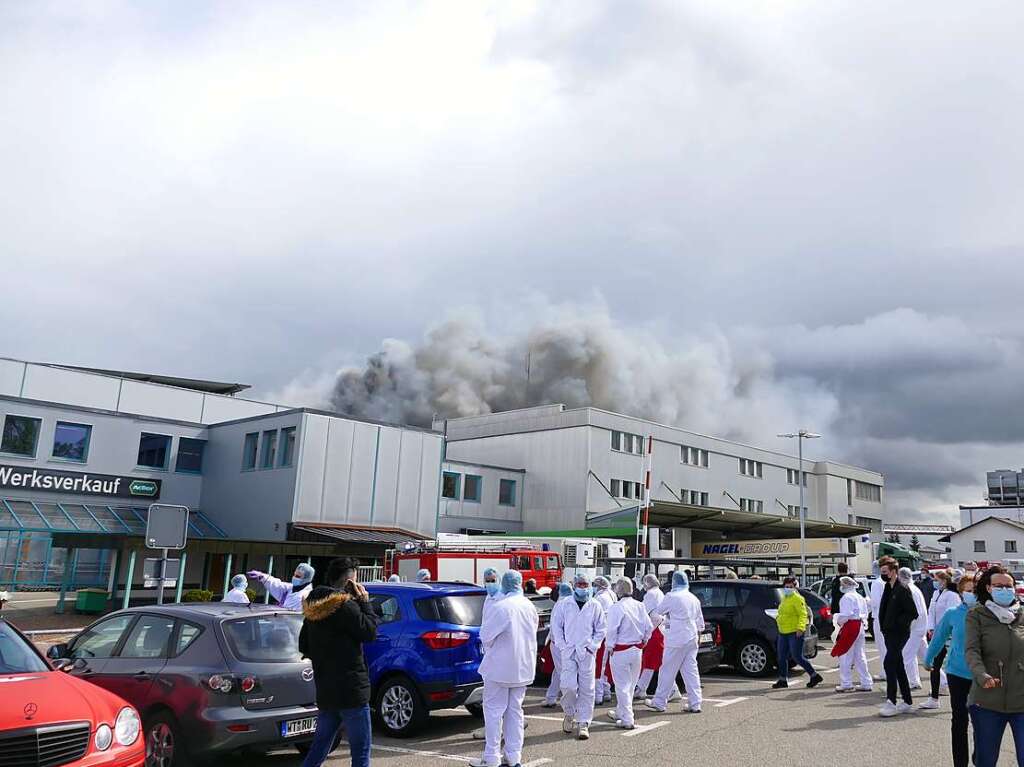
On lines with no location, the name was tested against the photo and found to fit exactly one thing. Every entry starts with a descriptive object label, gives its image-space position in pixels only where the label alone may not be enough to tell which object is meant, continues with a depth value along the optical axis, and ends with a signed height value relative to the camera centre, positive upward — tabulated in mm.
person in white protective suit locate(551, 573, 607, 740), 9375 -1023
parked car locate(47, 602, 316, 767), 6980 -1092
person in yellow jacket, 13031 -918
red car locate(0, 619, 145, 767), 5156 -1126
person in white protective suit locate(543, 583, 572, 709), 10203 -1176
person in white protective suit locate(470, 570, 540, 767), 7664 -1019
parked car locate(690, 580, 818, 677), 14438 -830
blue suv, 9094 -1063
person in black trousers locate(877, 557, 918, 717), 10359 -658
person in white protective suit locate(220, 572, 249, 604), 12547 -616
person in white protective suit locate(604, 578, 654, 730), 10249 -906
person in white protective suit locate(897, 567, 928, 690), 12668 -958
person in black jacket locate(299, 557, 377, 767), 6027 -764
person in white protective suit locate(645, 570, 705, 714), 11070 -1019
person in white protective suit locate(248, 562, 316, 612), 11188 -501
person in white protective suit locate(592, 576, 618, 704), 10328 -1177
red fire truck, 22359 -40
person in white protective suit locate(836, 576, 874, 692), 12713 -1143
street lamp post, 28156 +6214
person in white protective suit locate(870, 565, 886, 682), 13227 -373
